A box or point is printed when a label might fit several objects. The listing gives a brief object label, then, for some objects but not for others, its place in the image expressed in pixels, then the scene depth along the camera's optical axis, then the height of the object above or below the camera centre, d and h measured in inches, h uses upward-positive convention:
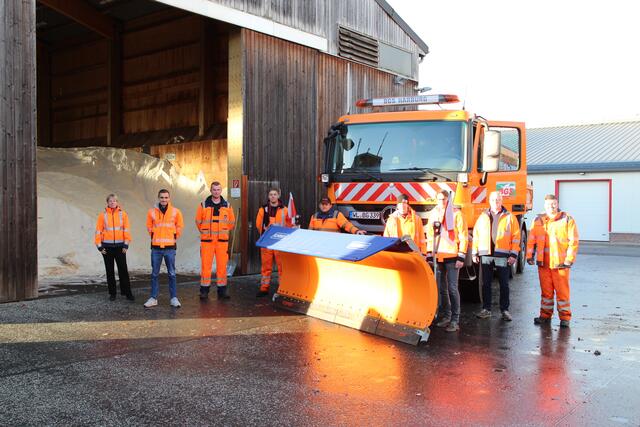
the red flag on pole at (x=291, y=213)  424.5 -13.7
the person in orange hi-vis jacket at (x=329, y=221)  384.8 -17.3
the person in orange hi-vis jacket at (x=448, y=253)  321.1 -30.7
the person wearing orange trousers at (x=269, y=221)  418.0 -19.1
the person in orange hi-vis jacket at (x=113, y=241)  390.6 -31.5
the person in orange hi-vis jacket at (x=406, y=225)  332.2 -16.8
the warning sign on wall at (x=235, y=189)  525.0 +3.3
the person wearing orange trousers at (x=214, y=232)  392.2 -25.6
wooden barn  375.2 +118.4
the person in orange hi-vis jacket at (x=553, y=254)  327.0 -31.5
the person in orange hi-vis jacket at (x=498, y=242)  341.7 -26.3
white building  1109.7 +25.0
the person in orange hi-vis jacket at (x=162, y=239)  372.5 -28.5
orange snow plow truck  295.7 -4.5
